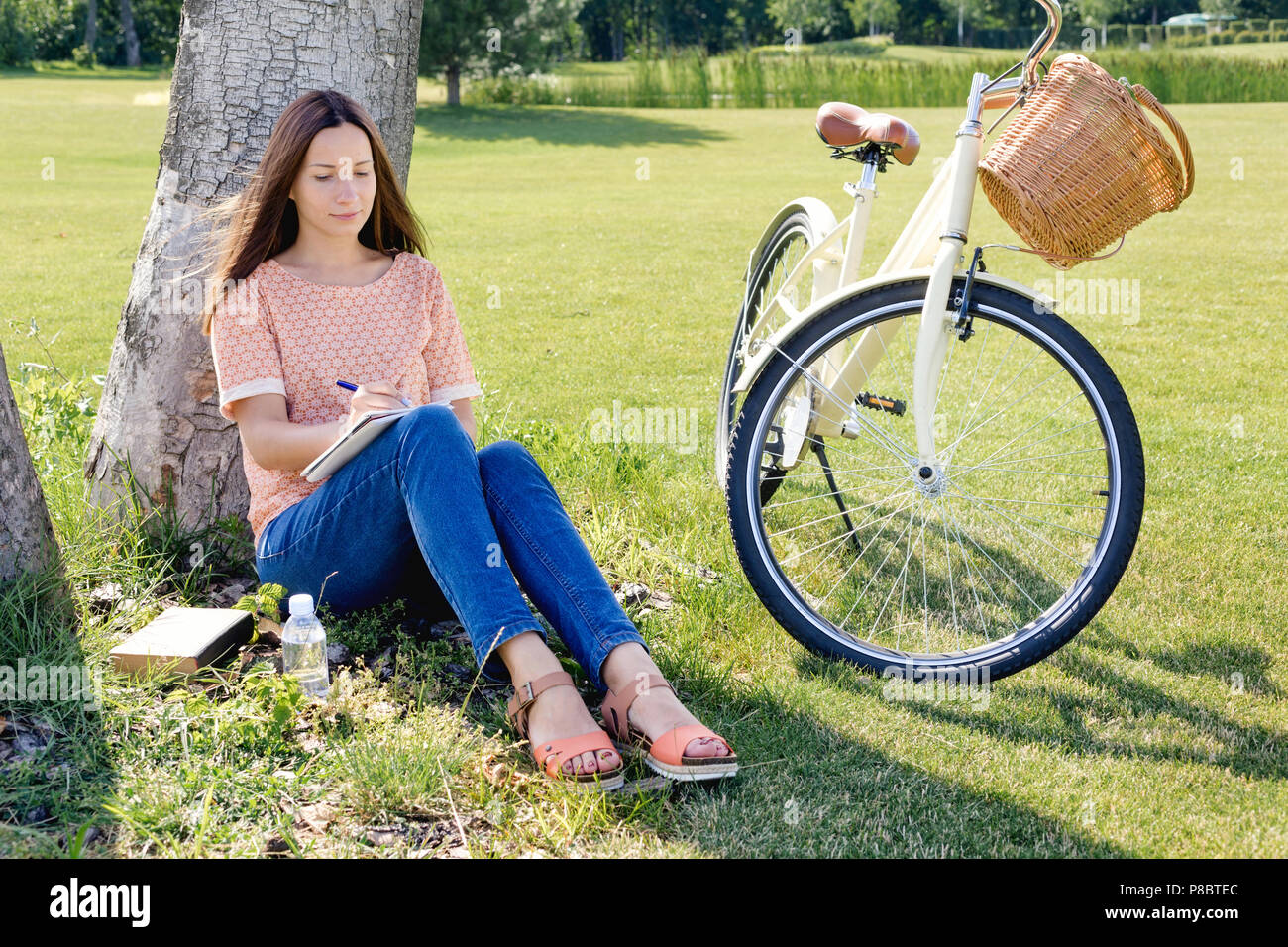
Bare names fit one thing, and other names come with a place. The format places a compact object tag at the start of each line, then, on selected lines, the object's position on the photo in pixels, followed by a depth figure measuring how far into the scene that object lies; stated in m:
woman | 2.57
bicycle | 2.86
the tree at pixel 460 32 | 25.19
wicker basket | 2.64
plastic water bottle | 2.75
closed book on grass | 2.78
